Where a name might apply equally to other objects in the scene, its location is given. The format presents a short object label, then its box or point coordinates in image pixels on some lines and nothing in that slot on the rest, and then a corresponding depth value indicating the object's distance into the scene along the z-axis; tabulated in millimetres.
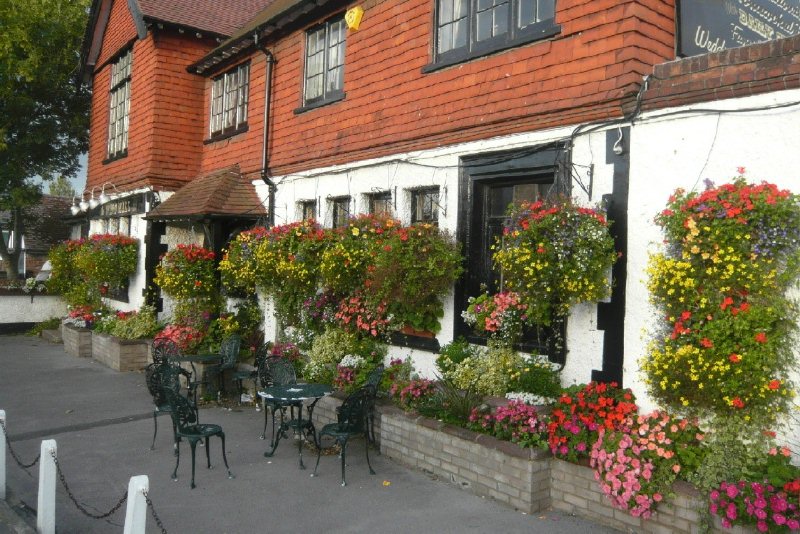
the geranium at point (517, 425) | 6184
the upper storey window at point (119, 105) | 16438
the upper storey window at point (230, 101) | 13500
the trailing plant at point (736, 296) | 5039
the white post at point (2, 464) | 6176
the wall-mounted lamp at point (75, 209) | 17292
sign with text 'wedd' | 6996
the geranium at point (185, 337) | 12156
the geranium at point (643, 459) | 5301
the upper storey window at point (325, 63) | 10688
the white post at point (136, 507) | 4277
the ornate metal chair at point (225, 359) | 10703
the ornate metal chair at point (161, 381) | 7973
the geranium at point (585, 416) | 5945
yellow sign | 9938
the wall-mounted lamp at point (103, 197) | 16809
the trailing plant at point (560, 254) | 6078
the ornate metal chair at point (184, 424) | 6844
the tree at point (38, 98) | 19547
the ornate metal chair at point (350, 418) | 6754
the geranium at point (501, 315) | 7039
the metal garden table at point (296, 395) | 7281
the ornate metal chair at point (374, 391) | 7402
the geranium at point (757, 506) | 4559
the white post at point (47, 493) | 5375
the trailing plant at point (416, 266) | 7742
